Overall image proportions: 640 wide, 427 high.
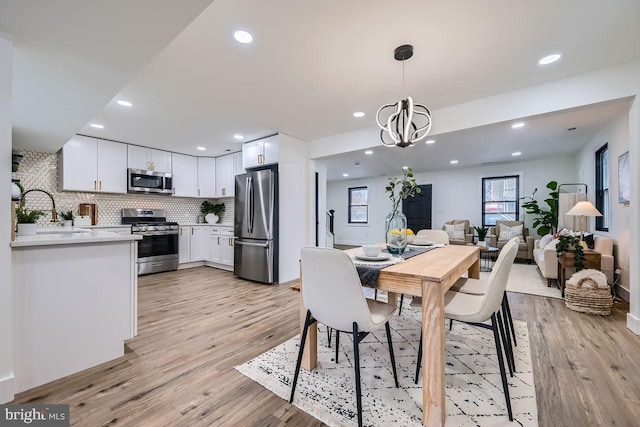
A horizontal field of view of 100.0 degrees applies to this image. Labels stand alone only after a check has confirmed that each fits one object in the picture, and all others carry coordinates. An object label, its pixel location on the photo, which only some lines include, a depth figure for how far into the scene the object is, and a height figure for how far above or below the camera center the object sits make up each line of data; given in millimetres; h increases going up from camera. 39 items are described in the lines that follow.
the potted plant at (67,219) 3906 -65
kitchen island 1682 -614
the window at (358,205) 9883 +317
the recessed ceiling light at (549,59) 2293 +1339
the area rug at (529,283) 3789 -1129
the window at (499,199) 7020 +369
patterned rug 1456 -1103
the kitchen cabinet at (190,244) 5457 -615
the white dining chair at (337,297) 1366 -459
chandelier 2182 +813
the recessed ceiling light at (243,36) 1970 +1333
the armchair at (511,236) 5926 -581
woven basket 2893 -965
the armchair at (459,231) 6754 -475
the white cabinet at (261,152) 4387 +1053
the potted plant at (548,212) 5824 +14
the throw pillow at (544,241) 4870 -529
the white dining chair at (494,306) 1495 -550
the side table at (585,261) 3379 -624
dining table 1350 -492
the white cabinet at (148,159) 4918 +1064
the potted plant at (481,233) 6482 -486
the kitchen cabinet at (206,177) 5902 +827
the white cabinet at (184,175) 5538 +836
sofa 3453 -658
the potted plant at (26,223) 2283 -70
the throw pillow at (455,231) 6925 -468
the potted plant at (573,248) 3375 -469
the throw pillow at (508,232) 6352 -463
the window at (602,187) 4215 +427
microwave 4852 +621
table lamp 3577 +32
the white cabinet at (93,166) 4238 +814
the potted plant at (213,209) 6152 +115
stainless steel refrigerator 4297 -193
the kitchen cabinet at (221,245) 5277 -631
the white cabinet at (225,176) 5660 +809
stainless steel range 4812 -492
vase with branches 2125 -99
